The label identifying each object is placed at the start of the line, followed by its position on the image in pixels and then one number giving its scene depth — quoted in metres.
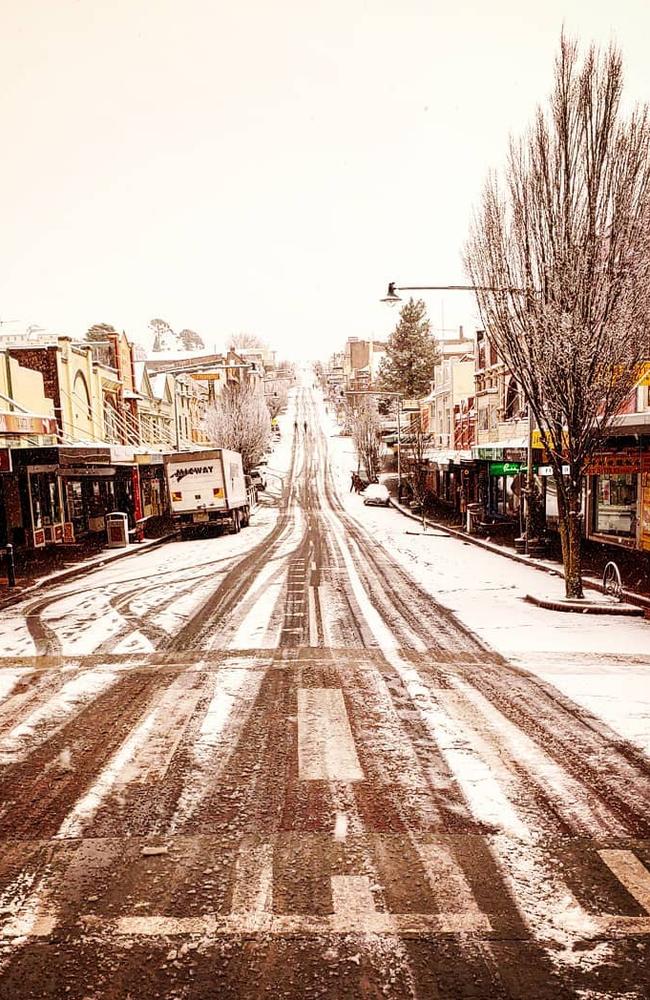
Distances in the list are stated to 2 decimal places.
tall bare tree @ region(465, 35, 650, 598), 11.94
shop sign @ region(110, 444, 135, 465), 22.67
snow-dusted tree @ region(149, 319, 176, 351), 152.88
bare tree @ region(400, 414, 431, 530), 40.37
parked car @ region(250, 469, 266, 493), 55.34
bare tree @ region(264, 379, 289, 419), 117.00
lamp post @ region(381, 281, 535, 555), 12.80
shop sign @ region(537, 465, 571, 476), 17.22
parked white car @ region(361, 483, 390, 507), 47.75
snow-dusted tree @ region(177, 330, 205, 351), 158.98
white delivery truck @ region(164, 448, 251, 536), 28.27
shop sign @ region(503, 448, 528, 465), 24.25
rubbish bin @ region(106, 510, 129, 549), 25.33
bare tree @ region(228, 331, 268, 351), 150.46
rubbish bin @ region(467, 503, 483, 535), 28.73
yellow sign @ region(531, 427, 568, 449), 19.90
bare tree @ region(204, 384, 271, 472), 51.72
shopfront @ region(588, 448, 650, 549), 20.55
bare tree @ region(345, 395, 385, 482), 61.09
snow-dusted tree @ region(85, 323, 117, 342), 80.81
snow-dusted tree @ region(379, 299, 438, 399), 78.88
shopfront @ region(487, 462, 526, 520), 32.03
